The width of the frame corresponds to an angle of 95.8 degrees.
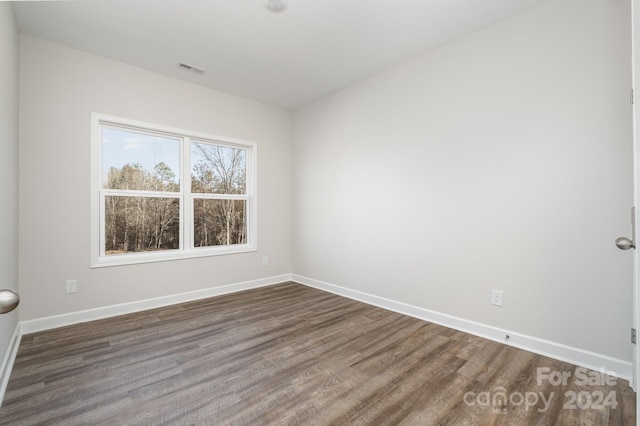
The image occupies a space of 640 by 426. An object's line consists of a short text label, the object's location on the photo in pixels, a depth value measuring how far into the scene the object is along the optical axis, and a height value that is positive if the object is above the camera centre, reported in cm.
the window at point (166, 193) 310 +24
